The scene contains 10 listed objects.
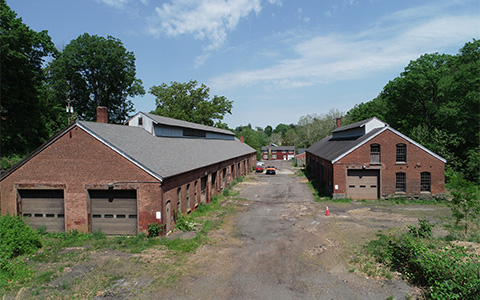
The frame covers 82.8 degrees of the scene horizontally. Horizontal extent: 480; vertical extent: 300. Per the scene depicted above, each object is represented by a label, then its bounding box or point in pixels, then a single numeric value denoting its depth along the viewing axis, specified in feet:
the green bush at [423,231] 46.96
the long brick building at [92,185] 51.16
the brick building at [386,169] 84.69
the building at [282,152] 340.20
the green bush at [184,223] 56.03
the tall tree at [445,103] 118.11
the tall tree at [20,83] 96.53
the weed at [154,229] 49.96
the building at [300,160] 238.19
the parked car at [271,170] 173.27
